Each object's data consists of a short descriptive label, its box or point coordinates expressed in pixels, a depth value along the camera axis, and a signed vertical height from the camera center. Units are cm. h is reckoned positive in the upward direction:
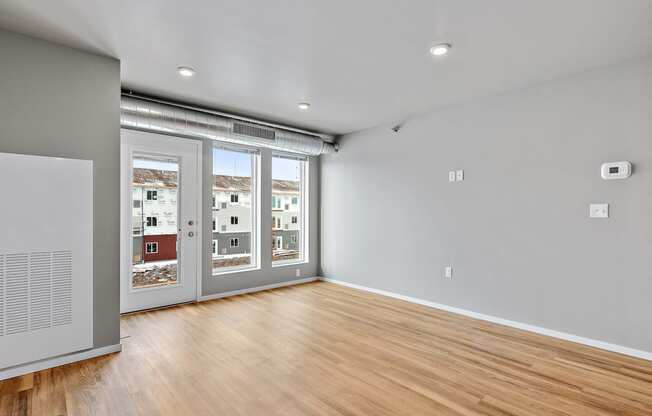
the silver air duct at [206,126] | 371 +109
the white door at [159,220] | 413 -11
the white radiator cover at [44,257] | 247 -36
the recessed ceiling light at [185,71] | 320 +137
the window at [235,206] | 496 +7
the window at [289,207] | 570 +6
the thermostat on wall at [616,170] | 298 +36
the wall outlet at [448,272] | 427 -80
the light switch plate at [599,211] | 312 -2
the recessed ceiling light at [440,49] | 273 +135
